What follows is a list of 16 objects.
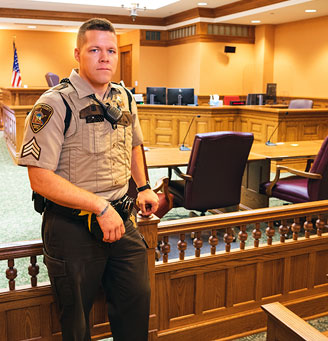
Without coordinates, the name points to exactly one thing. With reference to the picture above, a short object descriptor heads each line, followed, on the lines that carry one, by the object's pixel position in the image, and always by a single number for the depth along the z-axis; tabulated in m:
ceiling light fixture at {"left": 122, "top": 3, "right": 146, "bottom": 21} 9.69
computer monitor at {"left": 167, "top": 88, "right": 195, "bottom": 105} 8.99
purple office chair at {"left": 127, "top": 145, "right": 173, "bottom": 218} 3.51
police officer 1.52
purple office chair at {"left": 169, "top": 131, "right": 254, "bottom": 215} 3.52
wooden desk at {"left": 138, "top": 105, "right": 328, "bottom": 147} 6.94
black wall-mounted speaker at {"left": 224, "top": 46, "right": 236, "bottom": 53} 11.67
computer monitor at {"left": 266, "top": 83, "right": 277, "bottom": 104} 10.82
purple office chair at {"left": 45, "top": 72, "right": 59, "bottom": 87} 9.31
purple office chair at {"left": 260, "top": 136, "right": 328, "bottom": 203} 3.70
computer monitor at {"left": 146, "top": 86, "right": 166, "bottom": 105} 9.12
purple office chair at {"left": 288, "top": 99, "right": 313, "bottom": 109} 8.14
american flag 10.98
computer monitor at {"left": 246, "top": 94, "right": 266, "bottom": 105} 9.32
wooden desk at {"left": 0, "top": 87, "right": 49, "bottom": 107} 8.35
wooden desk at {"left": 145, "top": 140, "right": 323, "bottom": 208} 4.19
